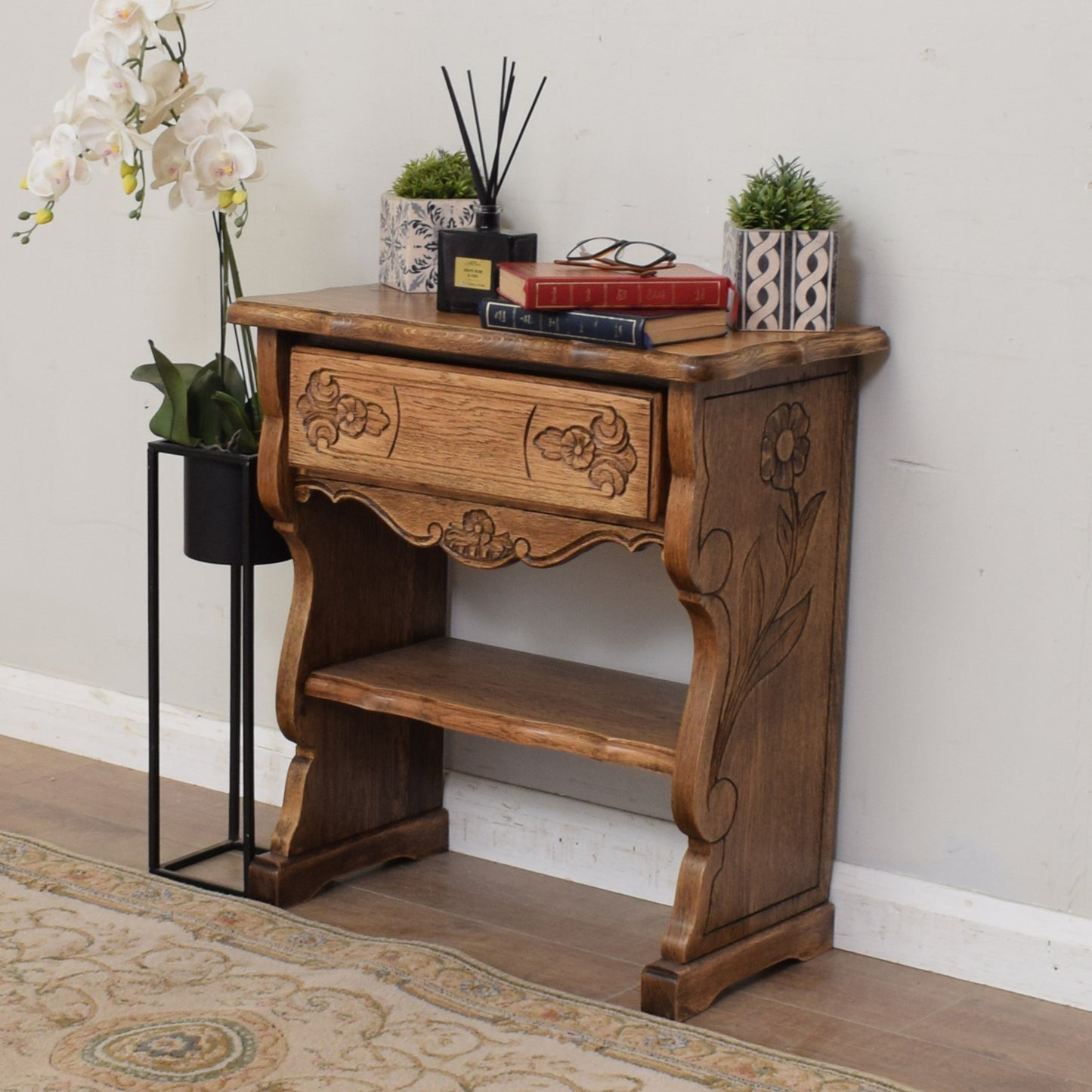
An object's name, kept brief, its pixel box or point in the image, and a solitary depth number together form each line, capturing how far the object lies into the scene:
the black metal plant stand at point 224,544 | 4.44
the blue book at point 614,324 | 3.62
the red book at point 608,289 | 3.72
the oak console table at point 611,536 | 3.73
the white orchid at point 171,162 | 4.35
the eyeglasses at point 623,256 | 3.90
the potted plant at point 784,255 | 3.92
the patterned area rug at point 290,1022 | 3.55
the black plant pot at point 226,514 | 4.43
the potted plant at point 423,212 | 4.48
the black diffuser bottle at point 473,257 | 4.16
